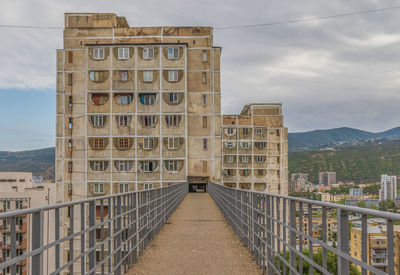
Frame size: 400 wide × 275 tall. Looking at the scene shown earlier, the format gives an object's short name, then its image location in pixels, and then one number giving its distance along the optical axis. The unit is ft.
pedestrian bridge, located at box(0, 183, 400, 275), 11.82
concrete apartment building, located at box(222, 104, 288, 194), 259.39
